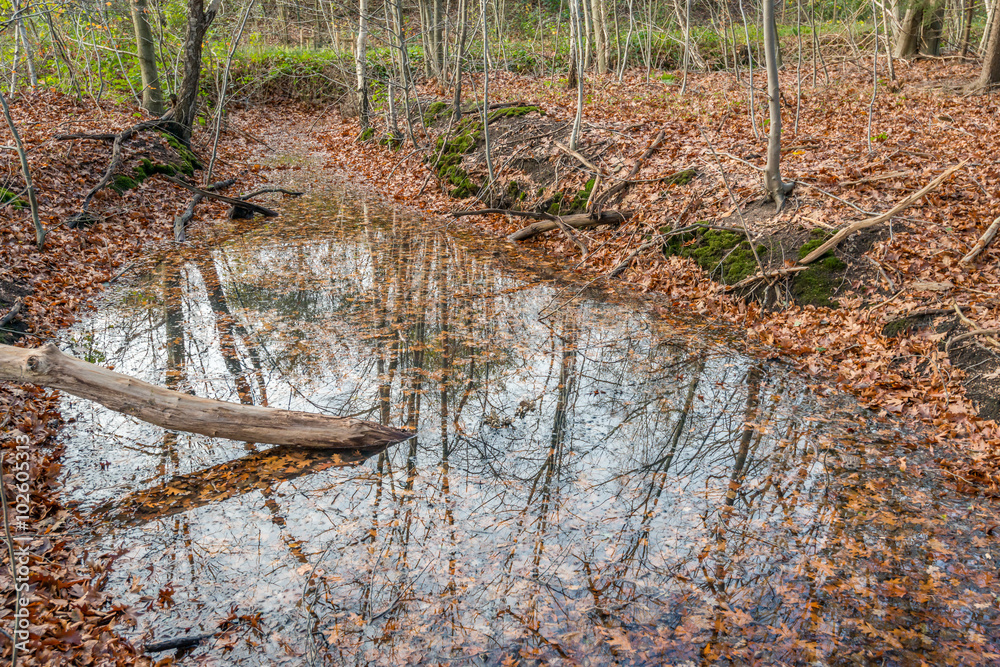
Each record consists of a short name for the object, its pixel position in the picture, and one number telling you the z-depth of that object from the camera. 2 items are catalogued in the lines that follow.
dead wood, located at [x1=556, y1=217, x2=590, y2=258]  10.66
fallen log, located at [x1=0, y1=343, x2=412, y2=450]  4.60
